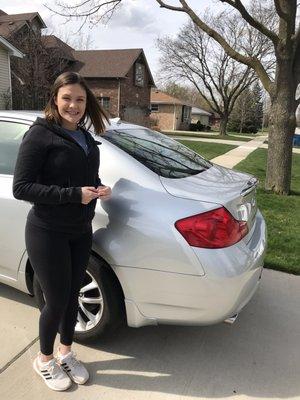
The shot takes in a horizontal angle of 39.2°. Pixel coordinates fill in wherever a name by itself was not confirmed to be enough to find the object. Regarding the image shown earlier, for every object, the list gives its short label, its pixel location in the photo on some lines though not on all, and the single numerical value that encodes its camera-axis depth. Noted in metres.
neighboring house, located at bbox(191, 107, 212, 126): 63.95
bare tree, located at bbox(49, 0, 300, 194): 7.67
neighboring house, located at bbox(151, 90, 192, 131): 48.19
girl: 2.19
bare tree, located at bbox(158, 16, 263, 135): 37.47
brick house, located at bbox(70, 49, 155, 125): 30.72
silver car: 2.55
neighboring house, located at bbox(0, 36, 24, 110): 19.62
